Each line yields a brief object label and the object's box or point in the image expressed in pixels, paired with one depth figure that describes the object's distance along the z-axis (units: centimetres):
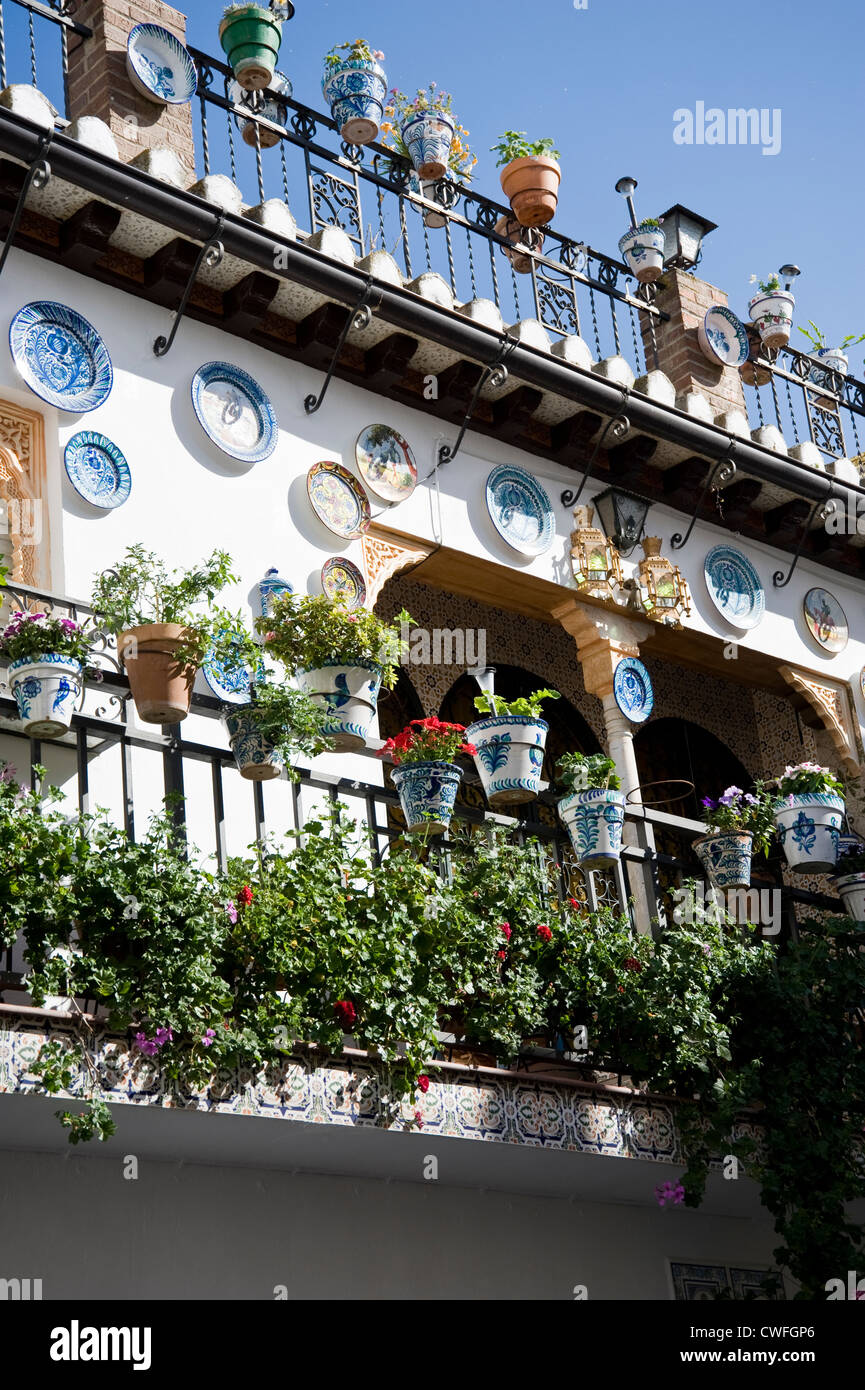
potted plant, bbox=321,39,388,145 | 932
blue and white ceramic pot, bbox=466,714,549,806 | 747
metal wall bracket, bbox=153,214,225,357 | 790
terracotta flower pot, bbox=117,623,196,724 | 644
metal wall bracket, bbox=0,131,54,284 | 732
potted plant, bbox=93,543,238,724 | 645
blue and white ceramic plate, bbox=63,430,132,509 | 757
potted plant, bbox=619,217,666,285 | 1092
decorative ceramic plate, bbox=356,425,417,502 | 881
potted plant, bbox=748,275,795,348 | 1153
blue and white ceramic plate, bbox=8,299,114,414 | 754
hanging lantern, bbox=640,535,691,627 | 994
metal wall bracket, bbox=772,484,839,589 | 1097
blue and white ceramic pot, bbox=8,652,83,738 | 623
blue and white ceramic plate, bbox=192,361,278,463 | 819
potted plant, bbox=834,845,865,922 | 987
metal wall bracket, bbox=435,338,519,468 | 909
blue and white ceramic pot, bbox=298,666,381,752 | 693
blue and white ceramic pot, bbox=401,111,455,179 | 959
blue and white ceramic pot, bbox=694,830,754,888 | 869
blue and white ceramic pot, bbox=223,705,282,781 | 662
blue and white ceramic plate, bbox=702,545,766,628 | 1055
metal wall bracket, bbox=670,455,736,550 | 1027
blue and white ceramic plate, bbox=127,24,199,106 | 833
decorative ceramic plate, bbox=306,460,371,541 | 848
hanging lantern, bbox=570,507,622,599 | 966
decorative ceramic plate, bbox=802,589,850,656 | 1123
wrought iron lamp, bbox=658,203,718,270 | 1112
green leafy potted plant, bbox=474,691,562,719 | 754
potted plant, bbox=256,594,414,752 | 696
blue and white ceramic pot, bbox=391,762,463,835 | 704
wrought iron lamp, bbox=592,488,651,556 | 993
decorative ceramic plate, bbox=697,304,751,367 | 1102
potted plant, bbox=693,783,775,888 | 869
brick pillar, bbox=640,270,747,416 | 1089
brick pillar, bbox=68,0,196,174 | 820
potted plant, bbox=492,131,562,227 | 1005
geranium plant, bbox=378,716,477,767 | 711
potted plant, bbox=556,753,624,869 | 779
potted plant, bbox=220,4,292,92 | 887
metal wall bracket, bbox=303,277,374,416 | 850
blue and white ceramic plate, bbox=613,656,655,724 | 970
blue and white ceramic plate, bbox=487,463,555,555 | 941
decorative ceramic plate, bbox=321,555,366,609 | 836
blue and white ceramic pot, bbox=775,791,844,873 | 901
